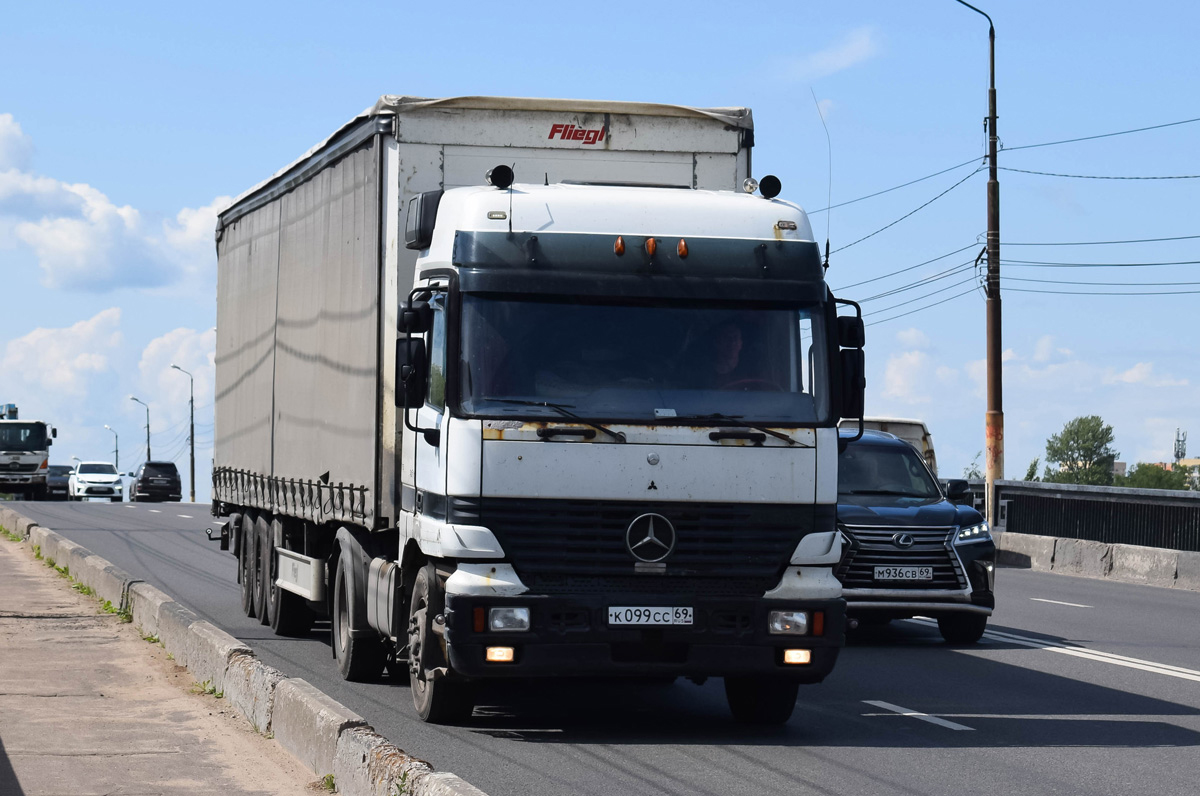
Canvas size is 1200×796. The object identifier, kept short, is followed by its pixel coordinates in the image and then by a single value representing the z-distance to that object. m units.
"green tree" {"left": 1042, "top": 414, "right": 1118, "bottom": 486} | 153.88
